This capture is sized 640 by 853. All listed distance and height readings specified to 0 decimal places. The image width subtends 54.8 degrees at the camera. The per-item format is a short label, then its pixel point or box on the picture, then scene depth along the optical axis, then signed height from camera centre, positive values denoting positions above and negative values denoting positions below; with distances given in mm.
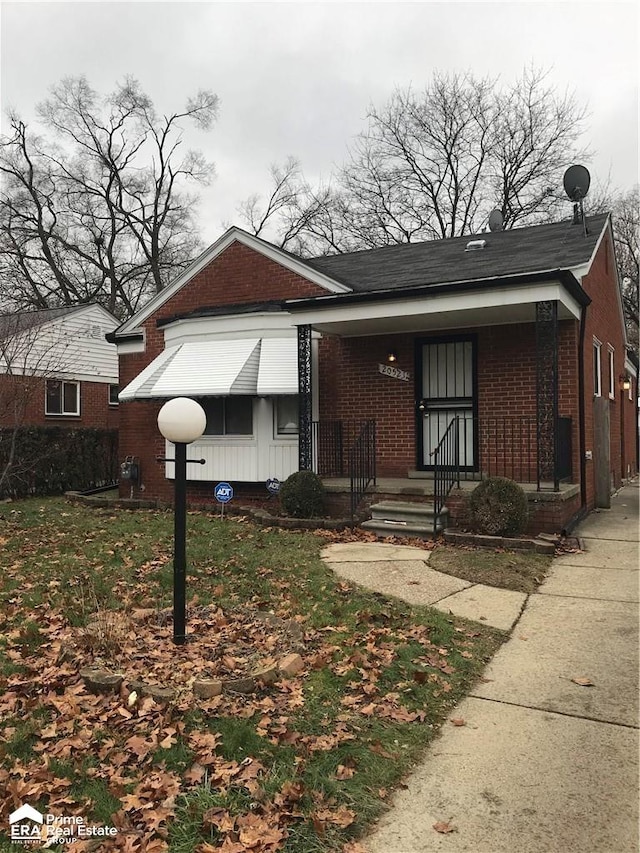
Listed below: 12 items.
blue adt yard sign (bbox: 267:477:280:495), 11164 -765
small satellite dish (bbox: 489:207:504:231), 16625 +6016
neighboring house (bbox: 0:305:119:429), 19234 +2486
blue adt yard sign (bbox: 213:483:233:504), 9867 -787
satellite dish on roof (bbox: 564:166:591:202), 12578 +5367
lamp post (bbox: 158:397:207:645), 4383 -57
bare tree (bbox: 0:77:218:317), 31250 +12800
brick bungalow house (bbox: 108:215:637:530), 9242 +1394
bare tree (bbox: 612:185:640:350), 32500 +10939
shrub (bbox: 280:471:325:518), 9656 -821
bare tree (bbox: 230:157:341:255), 33875 +13176
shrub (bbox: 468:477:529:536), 7844 -844
